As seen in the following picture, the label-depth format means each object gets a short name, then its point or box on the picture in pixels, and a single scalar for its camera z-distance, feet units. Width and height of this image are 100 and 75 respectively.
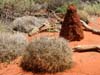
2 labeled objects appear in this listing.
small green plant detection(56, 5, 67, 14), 41.89
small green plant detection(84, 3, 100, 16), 44.32
